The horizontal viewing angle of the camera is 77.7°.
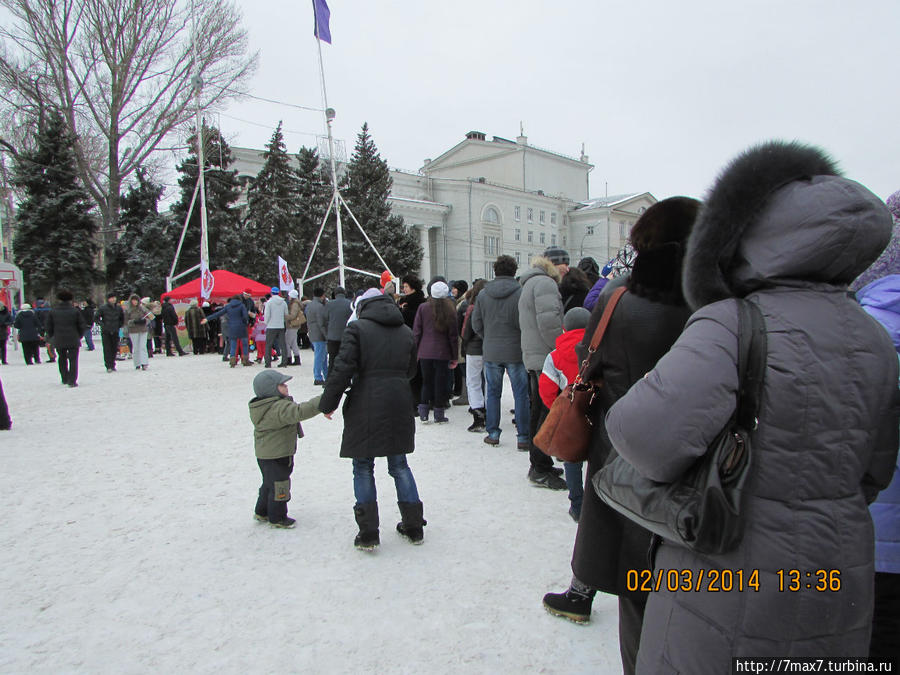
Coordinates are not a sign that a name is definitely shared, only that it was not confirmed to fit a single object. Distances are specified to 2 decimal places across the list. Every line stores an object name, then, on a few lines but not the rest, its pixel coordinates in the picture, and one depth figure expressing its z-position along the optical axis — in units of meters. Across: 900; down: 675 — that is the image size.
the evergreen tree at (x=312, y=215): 36.50
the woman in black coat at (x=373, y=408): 3.75
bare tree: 24.98
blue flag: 18.28
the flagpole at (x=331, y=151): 18.67
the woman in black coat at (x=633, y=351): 2.07
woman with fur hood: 1.25
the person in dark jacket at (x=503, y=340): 6.02
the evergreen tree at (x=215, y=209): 31.55
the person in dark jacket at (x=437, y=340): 7.27
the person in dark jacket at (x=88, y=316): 20.98
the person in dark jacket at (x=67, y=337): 11.40
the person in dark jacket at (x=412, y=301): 7.61
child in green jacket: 4.02
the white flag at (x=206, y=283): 18.94
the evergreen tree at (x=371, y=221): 36.25
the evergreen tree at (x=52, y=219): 28.62
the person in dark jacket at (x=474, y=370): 7.10
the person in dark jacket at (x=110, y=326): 13.55
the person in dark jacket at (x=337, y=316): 9.60
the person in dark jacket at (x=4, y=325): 17.23
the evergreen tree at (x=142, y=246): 31.73
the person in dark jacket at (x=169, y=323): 18.09
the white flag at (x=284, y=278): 17.62
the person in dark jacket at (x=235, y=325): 14.02
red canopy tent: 20.09
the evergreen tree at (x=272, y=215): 34.44
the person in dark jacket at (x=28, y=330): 16.24
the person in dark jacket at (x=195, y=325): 18.28
